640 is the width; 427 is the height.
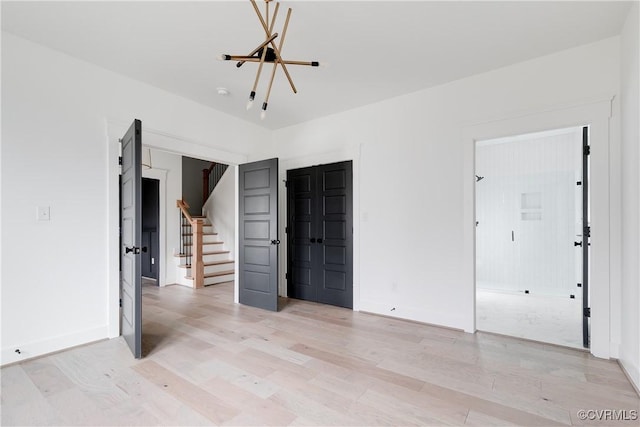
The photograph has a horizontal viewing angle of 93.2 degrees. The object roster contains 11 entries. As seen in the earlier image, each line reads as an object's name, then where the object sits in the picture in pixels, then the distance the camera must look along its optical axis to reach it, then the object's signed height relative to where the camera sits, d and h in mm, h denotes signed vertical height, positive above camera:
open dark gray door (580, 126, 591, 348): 2812 -207
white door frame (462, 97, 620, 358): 2623 +9
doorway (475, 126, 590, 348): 4934 -225
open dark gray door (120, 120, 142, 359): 2641 -232
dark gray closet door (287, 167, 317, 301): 4625 -325
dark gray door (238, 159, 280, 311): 4121 -313
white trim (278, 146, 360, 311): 4148 +297
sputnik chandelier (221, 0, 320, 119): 2027 +1139
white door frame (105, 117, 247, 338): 3150 -99
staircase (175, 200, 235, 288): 5805 -956
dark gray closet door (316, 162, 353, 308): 4246 -314
